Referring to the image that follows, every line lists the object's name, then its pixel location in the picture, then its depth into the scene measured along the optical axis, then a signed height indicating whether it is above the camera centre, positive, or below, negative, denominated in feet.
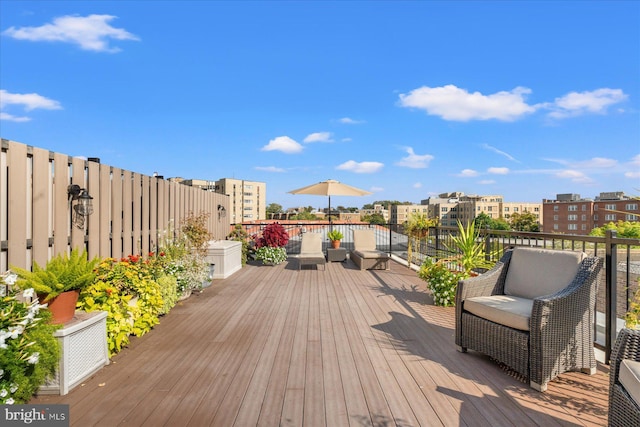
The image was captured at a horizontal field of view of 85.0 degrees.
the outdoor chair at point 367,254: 26.45 -3.08
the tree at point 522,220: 213.05 -3.78
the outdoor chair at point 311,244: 27.63 -2.43
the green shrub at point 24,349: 6.41 -2.69
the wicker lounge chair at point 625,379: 5.31 -2.67
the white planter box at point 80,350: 7.82 -3.34
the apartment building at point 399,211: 237.33 +2.41
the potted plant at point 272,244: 28.94 -2.62
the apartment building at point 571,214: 272.49 +0.77
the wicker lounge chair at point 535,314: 8.25 -2.54
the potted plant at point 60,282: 7.84 -1.59
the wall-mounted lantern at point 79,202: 12.08 +0.39
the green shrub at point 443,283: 15.96 -3.21
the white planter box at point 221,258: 23.24 -2.97
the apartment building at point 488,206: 260.01 +8.21
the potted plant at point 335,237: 30.99 -2.05
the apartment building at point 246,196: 317.22 +18.48
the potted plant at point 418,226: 25.84 -0.86
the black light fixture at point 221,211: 30.83 +0.23
